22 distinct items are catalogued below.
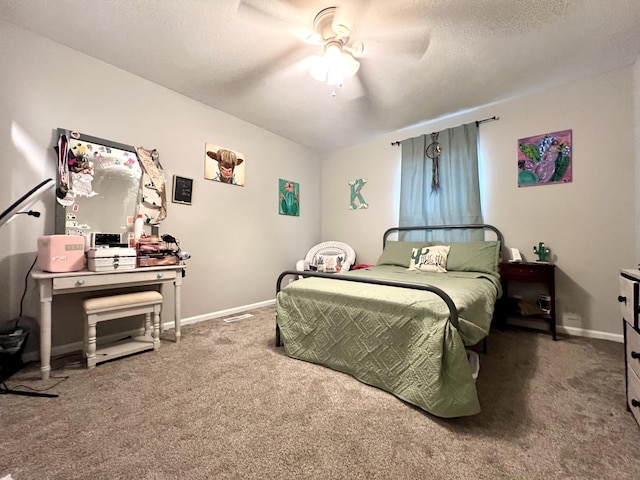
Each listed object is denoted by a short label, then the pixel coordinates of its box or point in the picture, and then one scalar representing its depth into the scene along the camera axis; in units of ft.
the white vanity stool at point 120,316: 5.89
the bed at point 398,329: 4.15
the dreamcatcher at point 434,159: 10.58
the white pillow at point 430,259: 8.93
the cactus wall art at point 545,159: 8.29
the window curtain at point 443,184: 9.82
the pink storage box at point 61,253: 5.59
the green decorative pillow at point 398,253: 10.07
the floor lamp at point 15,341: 4.80
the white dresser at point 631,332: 3.80
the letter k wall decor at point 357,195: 13.02
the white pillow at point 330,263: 12.09
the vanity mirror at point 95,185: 6.61
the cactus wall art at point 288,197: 12.43
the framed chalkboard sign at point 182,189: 8.73
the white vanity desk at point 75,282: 5.33
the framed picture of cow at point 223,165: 9.64
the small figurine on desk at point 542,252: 8.37
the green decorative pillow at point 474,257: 8.38
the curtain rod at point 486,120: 9.52
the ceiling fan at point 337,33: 5.45
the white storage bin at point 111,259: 6.03
